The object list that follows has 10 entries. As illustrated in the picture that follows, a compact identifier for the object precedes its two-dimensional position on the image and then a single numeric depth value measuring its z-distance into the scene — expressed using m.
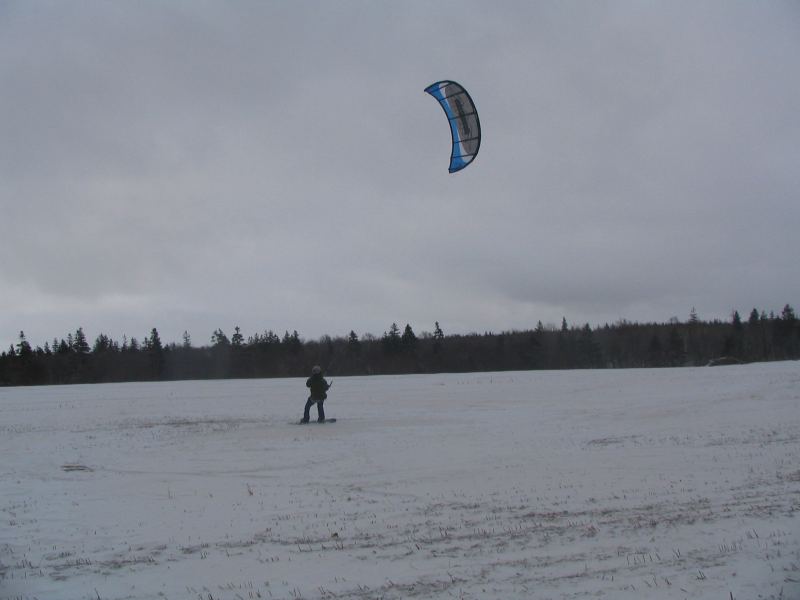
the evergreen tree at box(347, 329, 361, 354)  117.06
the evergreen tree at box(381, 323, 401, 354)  109.81
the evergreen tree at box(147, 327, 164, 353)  108.88
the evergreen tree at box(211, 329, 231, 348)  135.20
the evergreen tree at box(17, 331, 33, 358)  98.29
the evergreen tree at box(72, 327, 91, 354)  105.69
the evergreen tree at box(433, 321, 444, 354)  108.75
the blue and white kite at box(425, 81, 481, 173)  12.72
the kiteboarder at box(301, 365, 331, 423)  22.14
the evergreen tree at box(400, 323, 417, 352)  110.38
